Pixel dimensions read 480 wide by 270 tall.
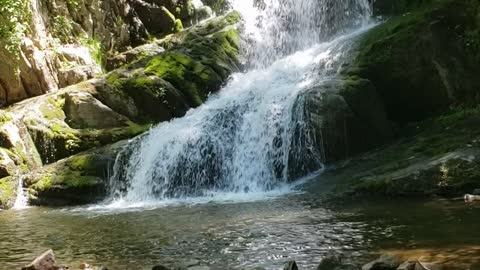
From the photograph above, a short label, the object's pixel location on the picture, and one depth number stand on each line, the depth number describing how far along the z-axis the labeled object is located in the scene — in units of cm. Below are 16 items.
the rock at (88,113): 1950
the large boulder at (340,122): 1518
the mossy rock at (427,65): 1677
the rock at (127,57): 2541
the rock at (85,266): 677
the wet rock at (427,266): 510
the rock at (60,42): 2075
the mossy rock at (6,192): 1586
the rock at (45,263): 602
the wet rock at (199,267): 663
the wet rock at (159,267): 609
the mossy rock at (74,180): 1620
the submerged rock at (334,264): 591
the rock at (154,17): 2845
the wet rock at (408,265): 520
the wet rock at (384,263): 543
